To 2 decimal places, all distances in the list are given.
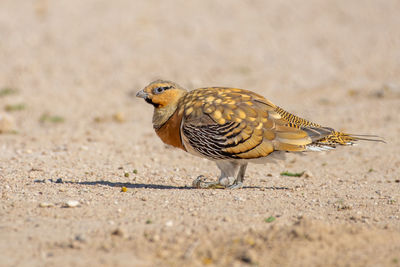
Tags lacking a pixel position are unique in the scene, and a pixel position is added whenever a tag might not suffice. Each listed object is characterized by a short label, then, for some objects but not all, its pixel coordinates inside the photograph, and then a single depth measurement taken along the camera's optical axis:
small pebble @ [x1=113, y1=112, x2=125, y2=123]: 26.42
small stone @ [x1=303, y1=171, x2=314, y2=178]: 17.36
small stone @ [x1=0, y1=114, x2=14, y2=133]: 23.14
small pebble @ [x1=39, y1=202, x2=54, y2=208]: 12.76
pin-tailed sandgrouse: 13.98
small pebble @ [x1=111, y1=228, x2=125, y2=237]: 10.60
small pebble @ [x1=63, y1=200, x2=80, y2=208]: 12.70
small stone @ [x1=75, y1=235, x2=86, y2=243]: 10.36
